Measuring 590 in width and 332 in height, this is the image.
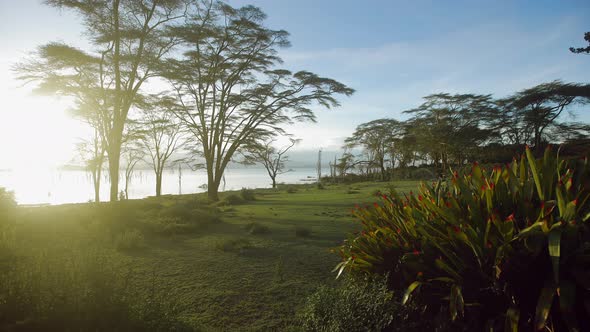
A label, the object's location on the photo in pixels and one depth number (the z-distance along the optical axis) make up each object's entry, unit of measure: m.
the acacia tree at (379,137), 36.66
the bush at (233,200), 14.86
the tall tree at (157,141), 23.49
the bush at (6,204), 6.67
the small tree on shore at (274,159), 39.44
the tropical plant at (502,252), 1.92
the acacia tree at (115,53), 11.11
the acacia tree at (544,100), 24.31
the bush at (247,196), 17.07
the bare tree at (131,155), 28.36
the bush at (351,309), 2.34
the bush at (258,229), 7.08
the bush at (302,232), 6.73
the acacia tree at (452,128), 27.03
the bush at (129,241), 5.74
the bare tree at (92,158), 22.20
